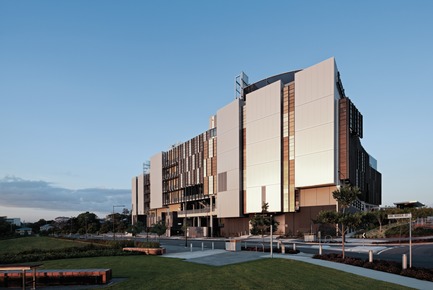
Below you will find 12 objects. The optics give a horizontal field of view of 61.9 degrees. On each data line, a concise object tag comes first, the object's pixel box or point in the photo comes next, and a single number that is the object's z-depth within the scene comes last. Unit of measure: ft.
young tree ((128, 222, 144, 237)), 194.80
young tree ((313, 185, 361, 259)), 74.69
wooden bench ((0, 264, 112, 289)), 51.83
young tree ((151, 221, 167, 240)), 164.01
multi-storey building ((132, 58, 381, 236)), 185.98
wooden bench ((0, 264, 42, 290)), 46.93
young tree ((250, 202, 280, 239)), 110.22
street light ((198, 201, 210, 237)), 285.72
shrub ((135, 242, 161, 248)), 112.63
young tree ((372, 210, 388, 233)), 208.62
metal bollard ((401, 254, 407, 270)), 58.69
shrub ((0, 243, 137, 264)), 95.25
